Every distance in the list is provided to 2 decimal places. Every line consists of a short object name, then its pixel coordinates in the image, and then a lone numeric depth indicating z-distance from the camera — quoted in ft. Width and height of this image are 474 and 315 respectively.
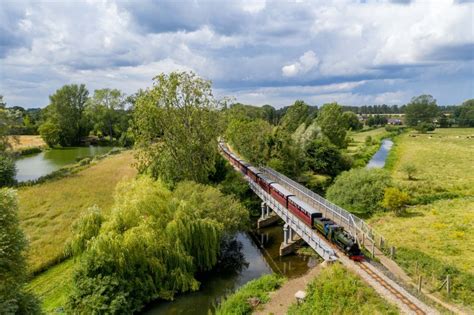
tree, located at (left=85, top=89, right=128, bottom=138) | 335.88
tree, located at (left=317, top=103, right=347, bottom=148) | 223.92
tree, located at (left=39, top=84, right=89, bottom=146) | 329.31
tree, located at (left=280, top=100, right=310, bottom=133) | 276.82
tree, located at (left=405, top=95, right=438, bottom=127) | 482.69
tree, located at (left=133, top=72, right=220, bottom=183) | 115.65
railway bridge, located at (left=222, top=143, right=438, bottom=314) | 58.13
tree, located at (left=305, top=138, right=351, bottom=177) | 181.68
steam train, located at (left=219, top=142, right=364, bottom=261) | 72.53
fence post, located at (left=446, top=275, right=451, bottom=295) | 60.13
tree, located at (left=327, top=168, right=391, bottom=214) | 119.34
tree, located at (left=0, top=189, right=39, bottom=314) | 53.47
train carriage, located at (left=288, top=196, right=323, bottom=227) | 87.74
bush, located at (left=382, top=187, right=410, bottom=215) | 111.34
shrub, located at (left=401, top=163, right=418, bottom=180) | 162.71
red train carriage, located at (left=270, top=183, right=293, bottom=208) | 103.64
